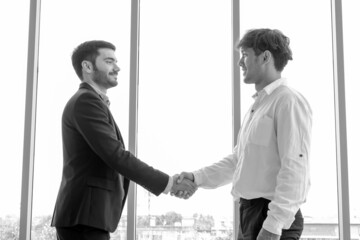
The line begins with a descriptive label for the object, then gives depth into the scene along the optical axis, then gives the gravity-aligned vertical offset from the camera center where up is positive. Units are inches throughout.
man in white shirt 77.4 +1.7
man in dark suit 89.8 -1.4
